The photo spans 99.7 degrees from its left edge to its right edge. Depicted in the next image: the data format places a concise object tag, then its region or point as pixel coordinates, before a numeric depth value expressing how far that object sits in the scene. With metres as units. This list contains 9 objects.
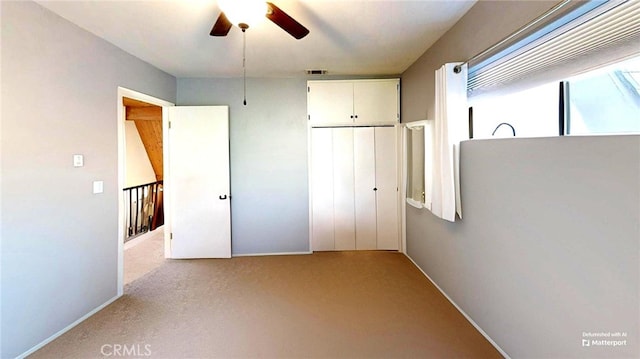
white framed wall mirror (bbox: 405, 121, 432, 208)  2.73
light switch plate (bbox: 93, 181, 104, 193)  2.37
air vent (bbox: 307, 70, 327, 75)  3.51
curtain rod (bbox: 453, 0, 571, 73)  1.32
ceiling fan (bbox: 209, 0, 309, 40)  1.59
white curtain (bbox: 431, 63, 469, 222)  2.07
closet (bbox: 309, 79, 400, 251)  3.79
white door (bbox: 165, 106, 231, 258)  3.59
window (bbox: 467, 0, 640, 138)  1.14
